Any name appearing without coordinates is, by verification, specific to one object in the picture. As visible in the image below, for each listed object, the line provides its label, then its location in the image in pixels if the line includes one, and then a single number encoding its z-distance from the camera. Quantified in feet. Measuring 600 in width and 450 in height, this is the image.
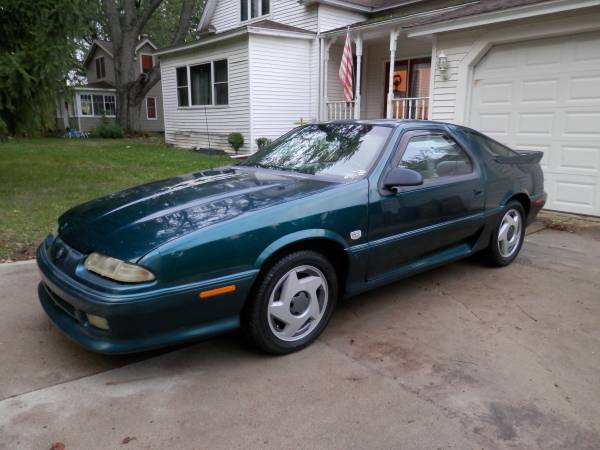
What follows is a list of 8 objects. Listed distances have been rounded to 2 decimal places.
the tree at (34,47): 22.90
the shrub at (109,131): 76.13
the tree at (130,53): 73.15
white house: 23.71
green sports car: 8.63
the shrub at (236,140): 46.52
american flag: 39.50
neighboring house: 101.04
